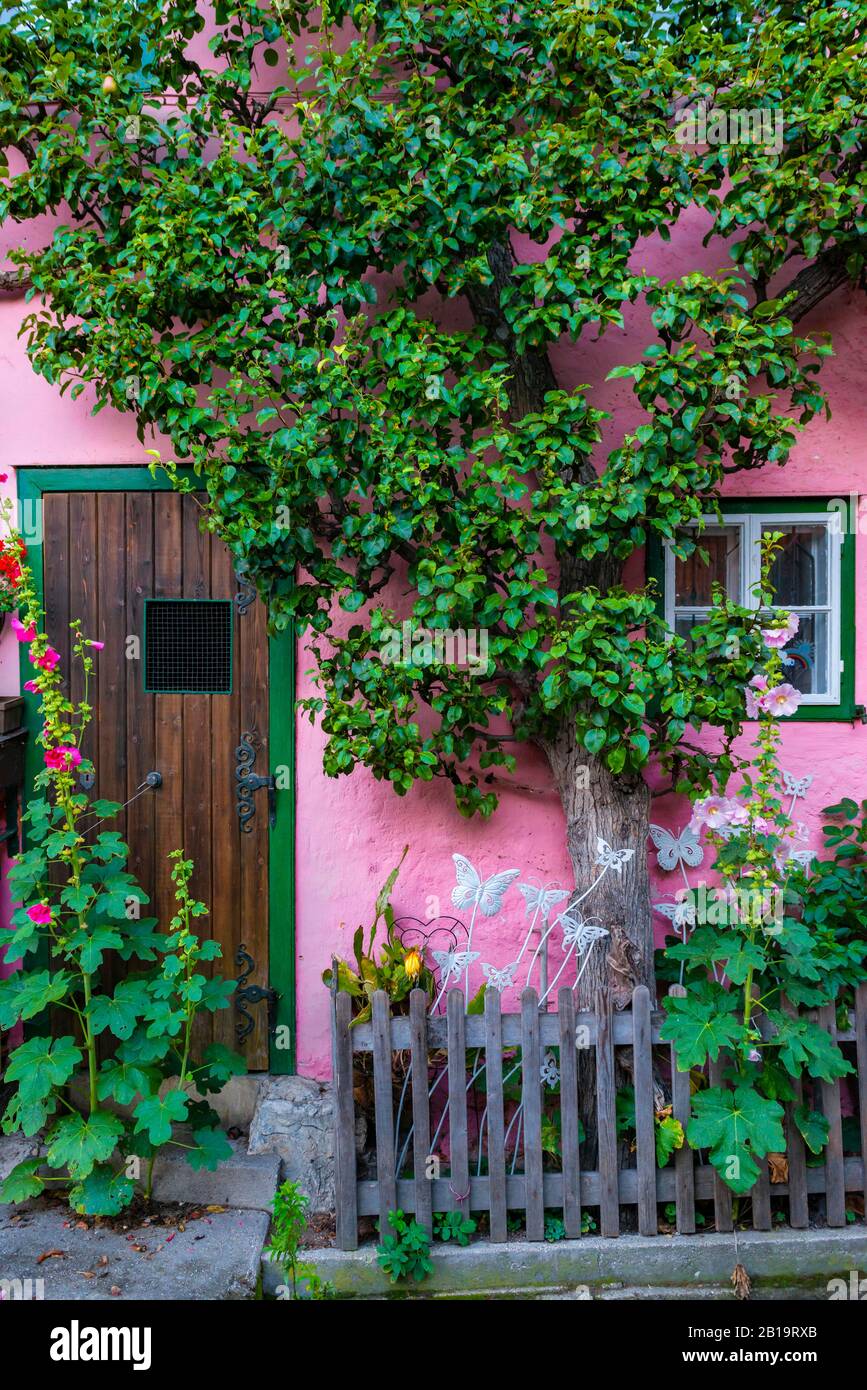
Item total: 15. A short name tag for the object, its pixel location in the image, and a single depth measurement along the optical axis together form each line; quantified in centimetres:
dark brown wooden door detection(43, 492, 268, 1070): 380
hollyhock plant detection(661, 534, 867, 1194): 279
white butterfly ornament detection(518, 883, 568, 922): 331
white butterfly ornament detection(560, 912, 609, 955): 331
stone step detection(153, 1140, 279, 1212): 328
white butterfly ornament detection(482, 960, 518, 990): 335
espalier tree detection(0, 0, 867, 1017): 310
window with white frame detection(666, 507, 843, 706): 383
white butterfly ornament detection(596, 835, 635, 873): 341
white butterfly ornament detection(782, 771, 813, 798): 379
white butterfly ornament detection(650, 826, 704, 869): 372
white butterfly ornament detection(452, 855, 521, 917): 330
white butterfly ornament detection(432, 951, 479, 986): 331
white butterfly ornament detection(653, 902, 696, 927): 335
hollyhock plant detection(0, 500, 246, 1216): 298
